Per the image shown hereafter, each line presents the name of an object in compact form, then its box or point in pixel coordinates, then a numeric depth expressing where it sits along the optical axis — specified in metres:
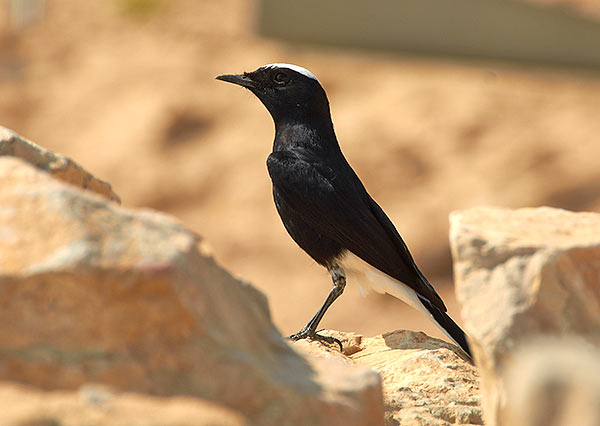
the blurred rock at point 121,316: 4.75
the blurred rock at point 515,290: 5.49
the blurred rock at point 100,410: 4.10
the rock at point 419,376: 7.39
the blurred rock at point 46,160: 6.99
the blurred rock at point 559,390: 3.48
